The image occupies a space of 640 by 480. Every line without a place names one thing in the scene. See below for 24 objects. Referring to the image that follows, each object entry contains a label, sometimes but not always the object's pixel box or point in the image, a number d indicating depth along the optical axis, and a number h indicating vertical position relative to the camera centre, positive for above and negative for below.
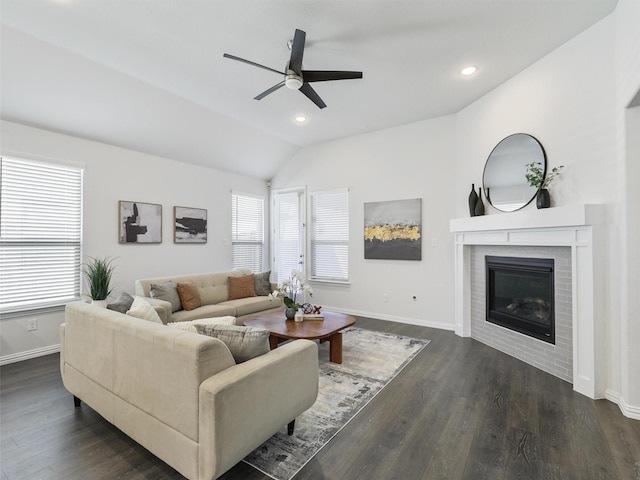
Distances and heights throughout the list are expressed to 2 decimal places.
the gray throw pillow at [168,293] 3.97 -0.63
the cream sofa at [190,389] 1.52 -0.82
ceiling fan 2.61 +1.51
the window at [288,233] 6.43 +0.22
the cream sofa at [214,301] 3.92 -0.85
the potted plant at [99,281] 3.79 -0.45
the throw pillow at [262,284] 5.11 -0.67
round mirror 3.44 +0.86
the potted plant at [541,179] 3.16 +0.66
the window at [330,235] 5.83 +0.16
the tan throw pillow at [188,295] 4.14 -0.69
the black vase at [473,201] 4.09 +0.55
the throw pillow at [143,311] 2.24 -0.49
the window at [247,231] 6.21 +0.26
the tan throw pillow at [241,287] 4.85 -0.69
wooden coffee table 3.15 -0.91
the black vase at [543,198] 3.16 +0.45
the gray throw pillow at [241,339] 1.82 -0.56
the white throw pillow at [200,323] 1.92 -0.52
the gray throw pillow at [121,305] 2.42 -0.48
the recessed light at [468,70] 3.48 +1.96
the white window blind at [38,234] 3.51 +0.12
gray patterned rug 1.93 -1.32
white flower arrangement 3.75 -0.52
